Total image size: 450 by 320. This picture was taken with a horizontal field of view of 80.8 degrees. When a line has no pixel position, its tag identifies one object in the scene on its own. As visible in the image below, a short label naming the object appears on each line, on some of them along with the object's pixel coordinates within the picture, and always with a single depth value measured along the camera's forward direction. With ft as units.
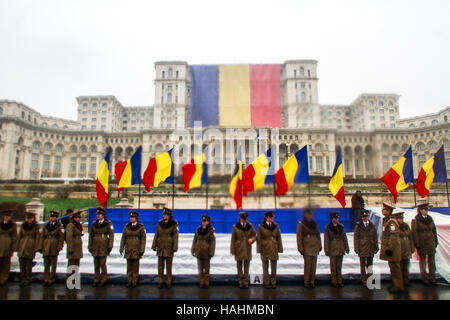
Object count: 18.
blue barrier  41.50
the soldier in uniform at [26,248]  19.77
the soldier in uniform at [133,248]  19.10
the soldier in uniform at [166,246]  19.04
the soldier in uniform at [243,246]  18.85
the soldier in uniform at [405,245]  18.57
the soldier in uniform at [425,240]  19.61
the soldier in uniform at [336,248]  18.90
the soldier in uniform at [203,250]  18.95
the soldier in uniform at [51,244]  19.72
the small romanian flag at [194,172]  44.86
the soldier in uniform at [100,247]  19.36
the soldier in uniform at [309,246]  18.81
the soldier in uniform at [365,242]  19.02
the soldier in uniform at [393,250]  17.69
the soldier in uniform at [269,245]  18.75
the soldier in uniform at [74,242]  19.61
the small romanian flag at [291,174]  31.37
